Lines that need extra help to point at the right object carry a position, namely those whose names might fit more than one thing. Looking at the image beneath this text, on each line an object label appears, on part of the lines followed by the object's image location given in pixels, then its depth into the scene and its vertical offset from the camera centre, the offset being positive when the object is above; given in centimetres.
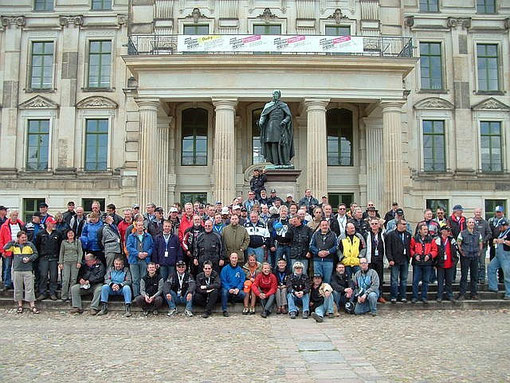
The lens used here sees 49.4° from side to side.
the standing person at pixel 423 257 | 1235 -63
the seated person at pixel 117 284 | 1175 -120
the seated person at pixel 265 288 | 1152 -124
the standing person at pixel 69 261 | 1230 -72
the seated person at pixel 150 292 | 1156 -134
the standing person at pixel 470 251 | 1292 -51
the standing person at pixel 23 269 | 1202 -89
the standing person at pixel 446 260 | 1248 -70
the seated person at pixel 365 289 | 1157 -127
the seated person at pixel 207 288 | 1155 -123
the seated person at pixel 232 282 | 1173 -114
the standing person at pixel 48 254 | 1255 -58
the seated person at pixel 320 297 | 1131 -142
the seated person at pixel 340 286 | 1176 -121
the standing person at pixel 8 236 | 1295 -18
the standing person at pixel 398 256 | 1226 -60
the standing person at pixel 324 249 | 1190 -44
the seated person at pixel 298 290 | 1131 -126
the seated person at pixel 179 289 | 1158 -129
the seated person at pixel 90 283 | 1189 -121
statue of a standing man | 1695 +298
